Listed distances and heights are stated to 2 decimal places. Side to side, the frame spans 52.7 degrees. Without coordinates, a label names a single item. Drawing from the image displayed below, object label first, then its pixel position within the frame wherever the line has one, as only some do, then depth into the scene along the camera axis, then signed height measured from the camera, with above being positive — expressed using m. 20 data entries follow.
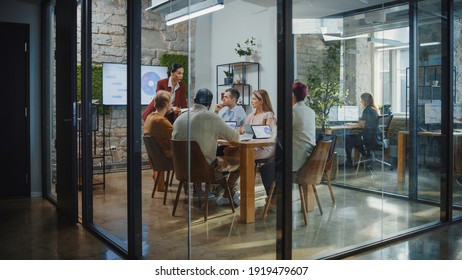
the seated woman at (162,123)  3.18 -0.01
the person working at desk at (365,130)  3.71 -0.08
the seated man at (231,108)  3.04 +0.08
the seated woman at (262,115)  3.11 +0.04
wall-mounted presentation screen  3.29 +0.30
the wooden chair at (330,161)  3.51 -0.31
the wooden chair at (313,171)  3.35 -0.37
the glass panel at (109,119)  3.73 +0.02
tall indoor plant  3.33 +0.26
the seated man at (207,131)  3.03 -0.07
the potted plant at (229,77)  3.01 +0.28
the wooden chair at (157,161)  3.20 -0.28
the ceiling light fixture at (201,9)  2.96 +0.71
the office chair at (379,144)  3.91 -0.20
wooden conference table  3.14 -0.39
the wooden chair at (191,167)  3.12 -0.31
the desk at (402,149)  4.29 -0.27
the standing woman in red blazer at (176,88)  3.05 +0.22
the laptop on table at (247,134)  3.10 -0.09
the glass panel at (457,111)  4.86 +0.10
